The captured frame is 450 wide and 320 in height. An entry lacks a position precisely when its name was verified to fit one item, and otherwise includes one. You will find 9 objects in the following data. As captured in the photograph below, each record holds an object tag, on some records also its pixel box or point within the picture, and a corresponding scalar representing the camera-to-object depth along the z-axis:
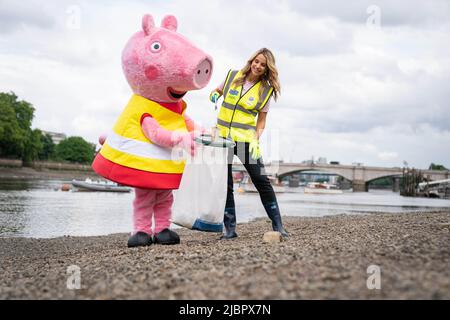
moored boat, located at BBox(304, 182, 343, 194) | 61.78
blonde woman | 5.60
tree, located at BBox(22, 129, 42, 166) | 61.51
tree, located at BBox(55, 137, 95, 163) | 97.81
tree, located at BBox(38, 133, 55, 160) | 94.25
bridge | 75.06
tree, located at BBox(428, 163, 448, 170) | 131.21
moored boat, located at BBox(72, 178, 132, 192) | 36.09
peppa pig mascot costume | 5.25
